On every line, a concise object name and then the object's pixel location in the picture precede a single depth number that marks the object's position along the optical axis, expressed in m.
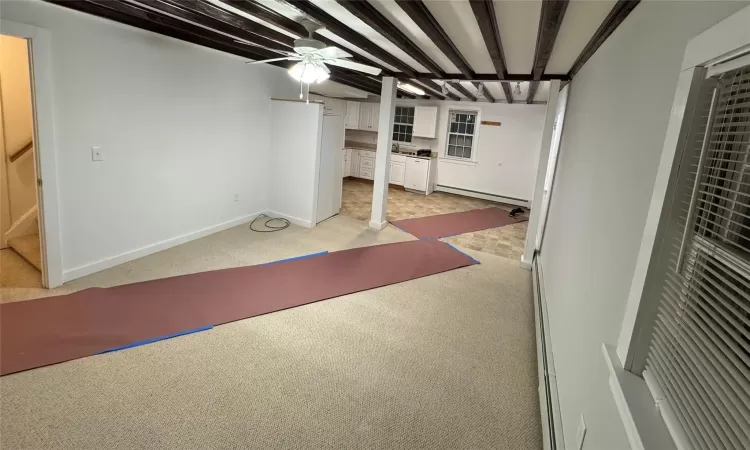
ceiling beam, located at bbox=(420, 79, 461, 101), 5.75
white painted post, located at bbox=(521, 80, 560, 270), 4.22
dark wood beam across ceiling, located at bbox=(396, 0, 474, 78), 2.28
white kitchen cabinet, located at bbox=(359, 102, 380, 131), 9.17
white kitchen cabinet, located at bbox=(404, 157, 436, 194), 8.48
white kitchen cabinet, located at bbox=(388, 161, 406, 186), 8.81
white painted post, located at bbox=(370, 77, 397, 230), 5.10
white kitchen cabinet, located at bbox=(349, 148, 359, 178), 9.48
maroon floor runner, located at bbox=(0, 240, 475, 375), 2.47
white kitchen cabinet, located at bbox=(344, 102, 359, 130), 9.38
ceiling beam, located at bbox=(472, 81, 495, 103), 5.73
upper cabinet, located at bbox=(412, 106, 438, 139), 8.61
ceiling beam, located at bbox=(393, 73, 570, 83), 4.18
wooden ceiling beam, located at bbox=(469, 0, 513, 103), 2.09
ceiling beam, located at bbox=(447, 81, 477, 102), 6.16
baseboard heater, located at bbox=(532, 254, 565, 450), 1.87
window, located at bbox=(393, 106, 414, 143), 9.23
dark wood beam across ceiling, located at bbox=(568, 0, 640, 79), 1.87
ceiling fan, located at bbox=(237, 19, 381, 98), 2.70
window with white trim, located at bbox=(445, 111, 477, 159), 8.61
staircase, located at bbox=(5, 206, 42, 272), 3.65
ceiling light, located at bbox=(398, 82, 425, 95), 6.17
